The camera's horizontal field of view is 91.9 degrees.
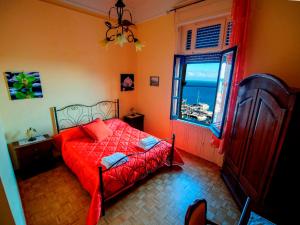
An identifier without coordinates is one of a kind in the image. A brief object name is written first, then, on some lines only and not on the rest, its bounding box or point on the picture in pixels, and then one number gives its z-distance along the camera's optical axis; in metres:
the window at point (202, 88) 2.68
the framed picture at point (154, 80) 3.90
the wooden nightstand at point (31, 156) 2.47
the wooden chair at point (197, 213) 1.04
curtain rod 2.79
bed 1.98
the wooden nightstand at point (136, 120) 4.11
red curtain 2.18
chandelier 1.82
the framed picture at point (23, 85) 2.45
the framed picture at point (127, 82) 4.09
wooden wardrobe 1.35
